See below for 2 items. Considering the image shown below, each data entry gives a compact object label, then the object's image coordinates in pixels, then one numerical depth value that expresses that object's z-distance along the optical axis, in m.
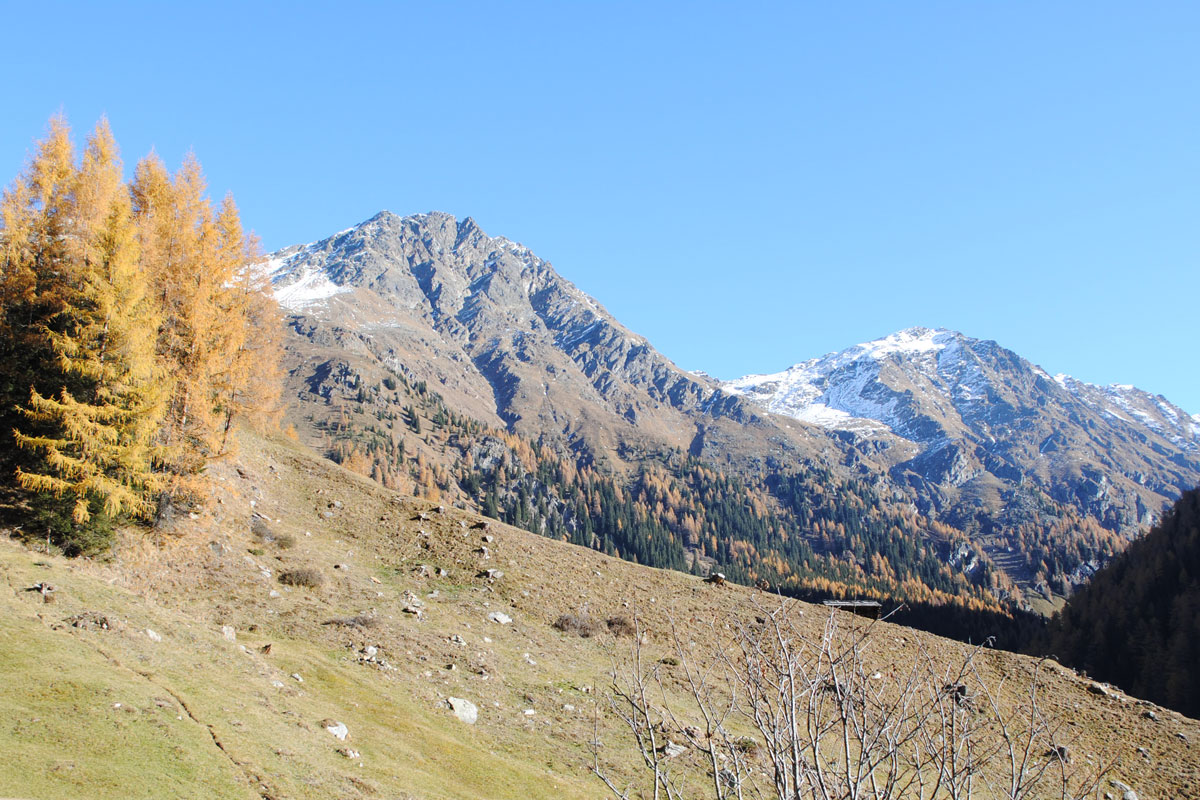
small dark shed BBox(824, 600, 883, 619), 37.41
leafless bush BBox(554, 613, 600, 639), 33.25
